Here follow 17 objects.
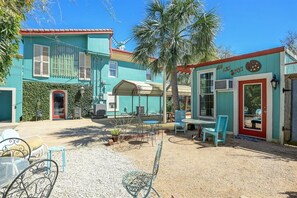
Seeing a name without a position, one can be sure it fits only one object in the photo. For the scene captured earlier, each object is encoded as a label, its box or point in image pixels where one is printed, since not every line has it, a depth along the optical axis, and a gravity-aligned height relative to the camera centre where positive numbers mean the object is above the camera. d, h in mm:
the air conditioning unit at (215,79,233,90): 8609 +769
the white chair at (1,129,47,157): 4737 -1109
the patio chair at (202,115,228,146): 6837 -971
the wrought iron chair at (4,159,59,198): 2259 -1536
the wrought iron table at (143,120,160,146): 7796 -1394
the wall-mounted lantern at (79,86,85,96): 15838 +833
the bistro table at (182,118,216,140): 7801 -849
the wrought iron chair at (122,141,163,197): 2748 -1208
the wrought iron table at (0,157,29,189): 2758 -1063
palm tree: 9578 +3366
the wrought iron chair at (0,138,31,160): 4157 -1094
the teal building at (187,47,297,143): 6965 +410
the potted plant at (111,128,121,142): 7100 -1250
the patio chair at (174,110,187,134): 9114 -1003
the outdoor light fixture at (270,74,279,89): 7021 +744
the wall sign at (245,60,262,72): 7734 +1456
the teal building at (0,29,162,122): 13711 +1887
